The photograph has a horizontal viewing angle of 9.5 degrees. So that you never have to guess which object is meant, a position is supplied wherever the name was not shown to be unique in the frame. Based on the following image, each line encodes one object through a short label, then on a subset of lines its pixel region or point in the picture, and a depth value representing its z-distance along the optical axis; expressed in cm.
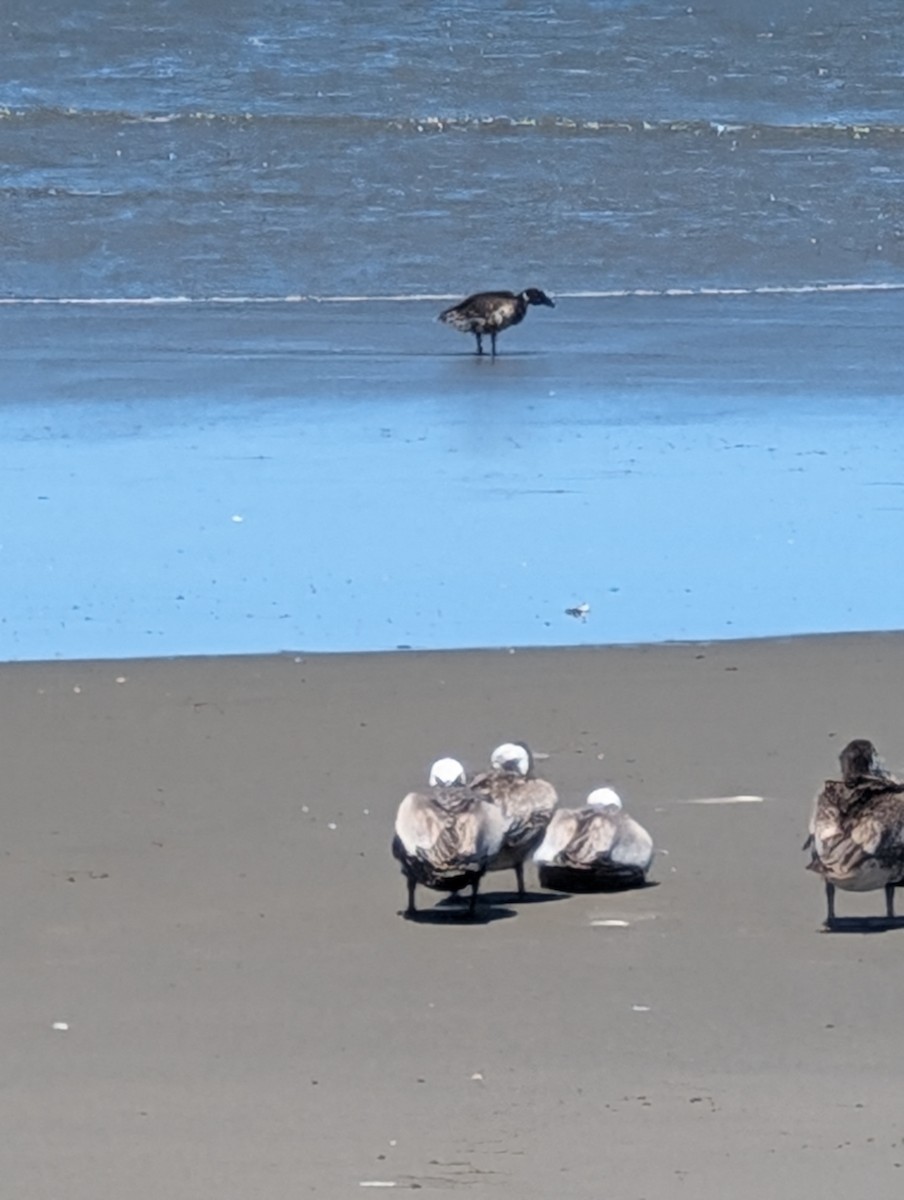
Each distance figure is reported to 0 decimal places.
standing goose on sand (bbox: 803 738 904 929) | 1166
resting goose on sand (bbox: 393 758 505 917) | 1189
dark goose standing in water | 3201
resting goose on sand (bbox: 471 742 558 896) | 1254
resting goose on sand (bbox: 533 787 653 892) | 1217
